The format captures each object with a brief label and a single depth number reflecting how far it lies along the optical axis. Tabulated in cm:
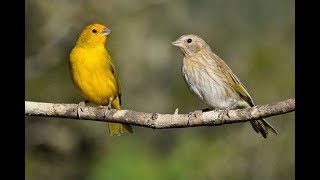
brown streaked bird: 718
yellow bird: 700
